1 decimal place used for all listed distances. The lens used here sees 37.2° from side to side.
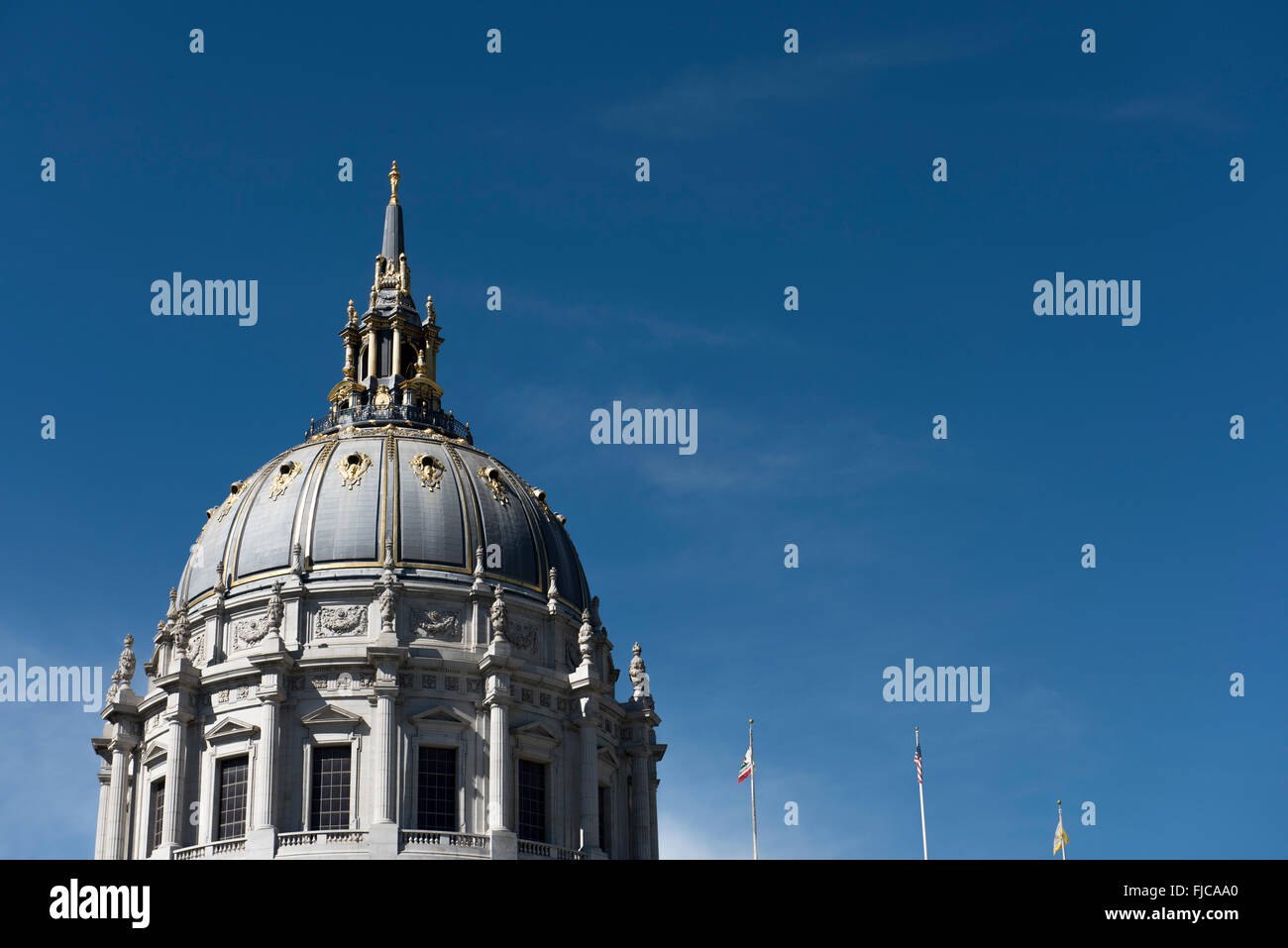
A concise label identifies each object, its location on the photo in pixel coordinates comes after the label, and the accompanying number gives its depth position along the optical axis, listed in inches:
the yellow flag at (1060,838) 3668.8
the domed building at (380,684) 3472.0
